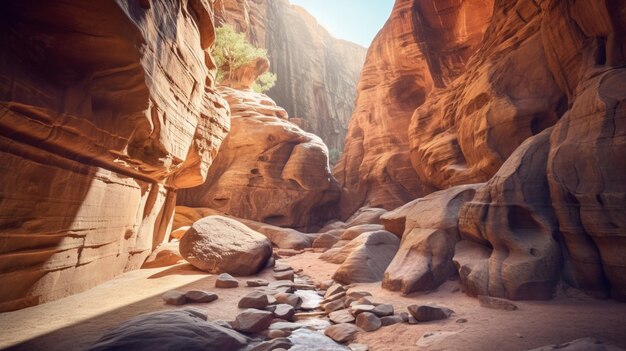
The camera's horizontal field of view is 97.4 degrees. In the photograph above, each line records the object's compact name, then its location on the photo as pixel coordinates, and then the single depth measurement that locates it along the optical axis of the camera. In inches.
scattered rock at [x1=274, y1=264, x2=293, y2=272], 315.9
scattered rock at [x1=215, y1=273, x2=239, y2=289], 237.6
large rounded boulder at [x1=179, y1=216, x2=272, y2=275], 289.3
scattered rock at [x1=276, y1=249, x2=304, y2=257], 485.0
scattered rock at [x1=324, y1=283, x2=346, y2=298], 222.1
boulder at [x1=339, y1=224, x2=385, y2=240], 462.9
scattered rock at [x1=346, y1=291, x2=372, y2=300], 207.0
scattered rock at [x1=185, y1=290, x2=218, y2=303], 192.5
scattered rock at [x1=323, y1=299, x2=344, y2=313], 191.2
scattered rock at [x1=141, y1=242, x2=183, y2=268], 319.0
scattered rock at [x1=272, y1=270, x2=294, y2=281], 283.2
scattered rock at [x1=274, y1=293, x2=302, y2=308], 196.3
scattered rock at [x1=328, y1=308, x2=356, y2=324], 167.8
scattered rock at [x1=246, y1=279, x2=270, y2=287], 249.1
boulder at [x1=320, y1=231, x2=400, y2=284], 268.1
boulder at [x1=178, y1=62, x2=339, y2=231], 670.5
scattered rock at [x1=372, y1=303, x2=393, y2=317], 166.1
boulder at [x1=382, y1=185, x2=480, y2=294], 223.1
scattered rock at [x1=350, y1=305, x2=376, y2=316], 170.0
